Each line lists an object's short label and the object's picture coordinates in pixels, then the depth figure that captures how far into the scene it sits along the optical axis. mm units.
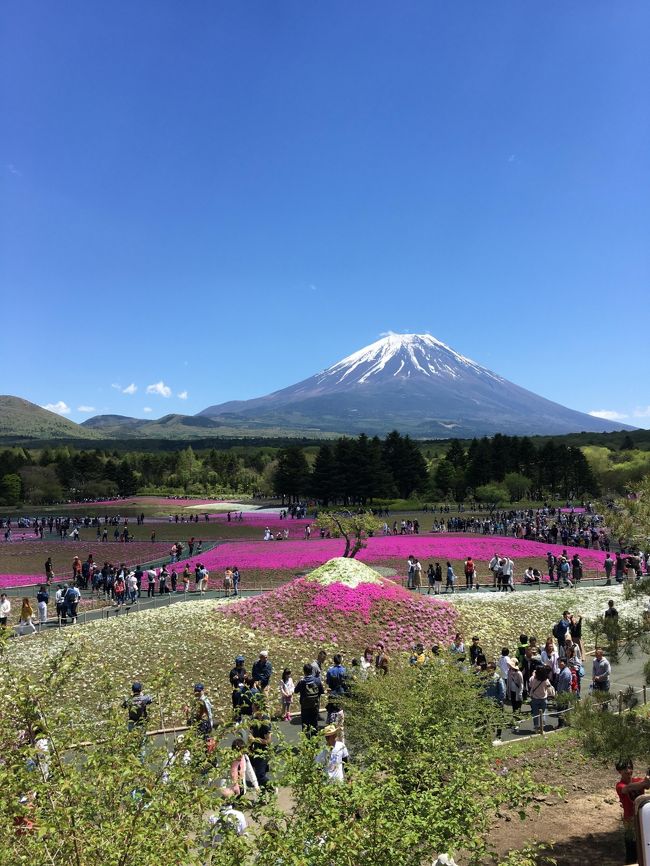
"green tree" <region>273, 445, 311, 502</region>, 88500
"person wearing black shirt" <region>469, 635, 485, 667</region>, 15677
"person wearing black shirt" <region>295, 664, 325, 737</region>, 12945
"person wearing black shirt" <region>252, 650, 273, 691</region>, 14186
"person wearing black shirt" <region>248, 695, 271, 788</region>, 10402
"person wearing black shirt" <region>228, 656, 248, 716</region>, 13148
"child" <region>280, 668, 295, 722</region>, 14389
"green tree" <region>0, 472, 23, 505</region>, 95500
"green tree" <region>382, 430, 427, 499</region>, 93625
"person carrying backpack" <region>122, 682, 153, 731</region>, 10259
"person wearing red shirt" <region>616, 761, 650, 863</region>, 8305
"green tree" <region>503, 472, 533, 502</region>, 87875
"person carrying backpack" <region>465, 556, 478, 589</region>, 29828
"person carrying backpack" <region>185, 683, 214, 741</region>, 7352
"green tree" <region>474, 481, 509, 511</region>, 80438
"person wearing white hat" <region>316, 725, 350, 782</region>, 8750
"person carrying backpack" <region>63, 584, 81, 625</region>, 23891
